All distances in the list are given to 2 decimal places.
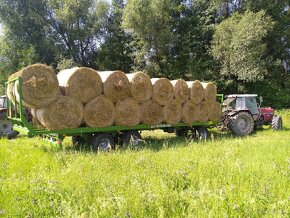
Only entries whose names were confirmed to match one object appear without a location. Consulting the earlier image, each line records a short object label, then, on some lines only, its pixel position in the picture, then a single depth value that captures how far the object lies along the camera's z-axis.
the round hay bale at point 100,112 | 9.30
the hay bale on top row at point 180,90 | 11.51
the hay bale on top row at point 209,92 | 12.48
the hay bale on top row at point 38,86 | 8.34
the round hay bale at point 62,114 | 8.58
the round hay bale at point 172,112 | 11.16
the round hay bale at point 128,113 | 9.91
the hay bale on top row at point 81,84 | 9.02
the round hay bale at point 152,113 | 10.60
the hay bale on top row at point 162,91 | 10.84
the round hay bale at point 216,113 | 12.69
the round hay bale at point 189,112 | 11.75
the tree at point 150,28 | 25.78
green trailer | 8.57
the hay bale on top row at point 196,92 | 11.90
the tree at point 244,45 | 22.73
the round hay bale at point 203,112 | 12.22
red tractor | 13.62
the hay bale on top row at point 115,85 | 9.66
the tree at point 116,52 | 28.88
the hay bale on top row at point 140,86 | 10.27
